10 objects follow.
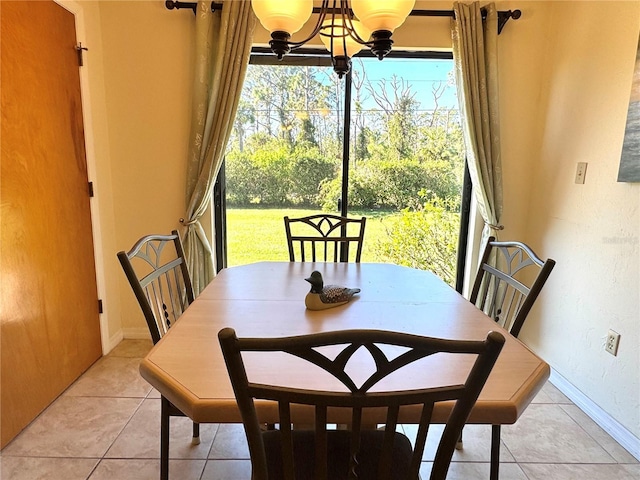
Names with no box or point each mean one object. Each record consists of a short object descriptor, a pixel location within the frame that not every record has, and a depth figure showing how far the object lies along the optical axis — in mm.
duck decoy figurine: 1384
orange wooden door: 1731
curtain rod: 2369
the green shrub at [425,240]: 2902
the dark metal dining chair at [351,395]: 679
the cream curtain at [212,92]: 2365
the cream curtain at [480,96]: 2404
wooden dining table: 878
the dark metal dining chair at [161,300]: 1327
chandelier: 1238
